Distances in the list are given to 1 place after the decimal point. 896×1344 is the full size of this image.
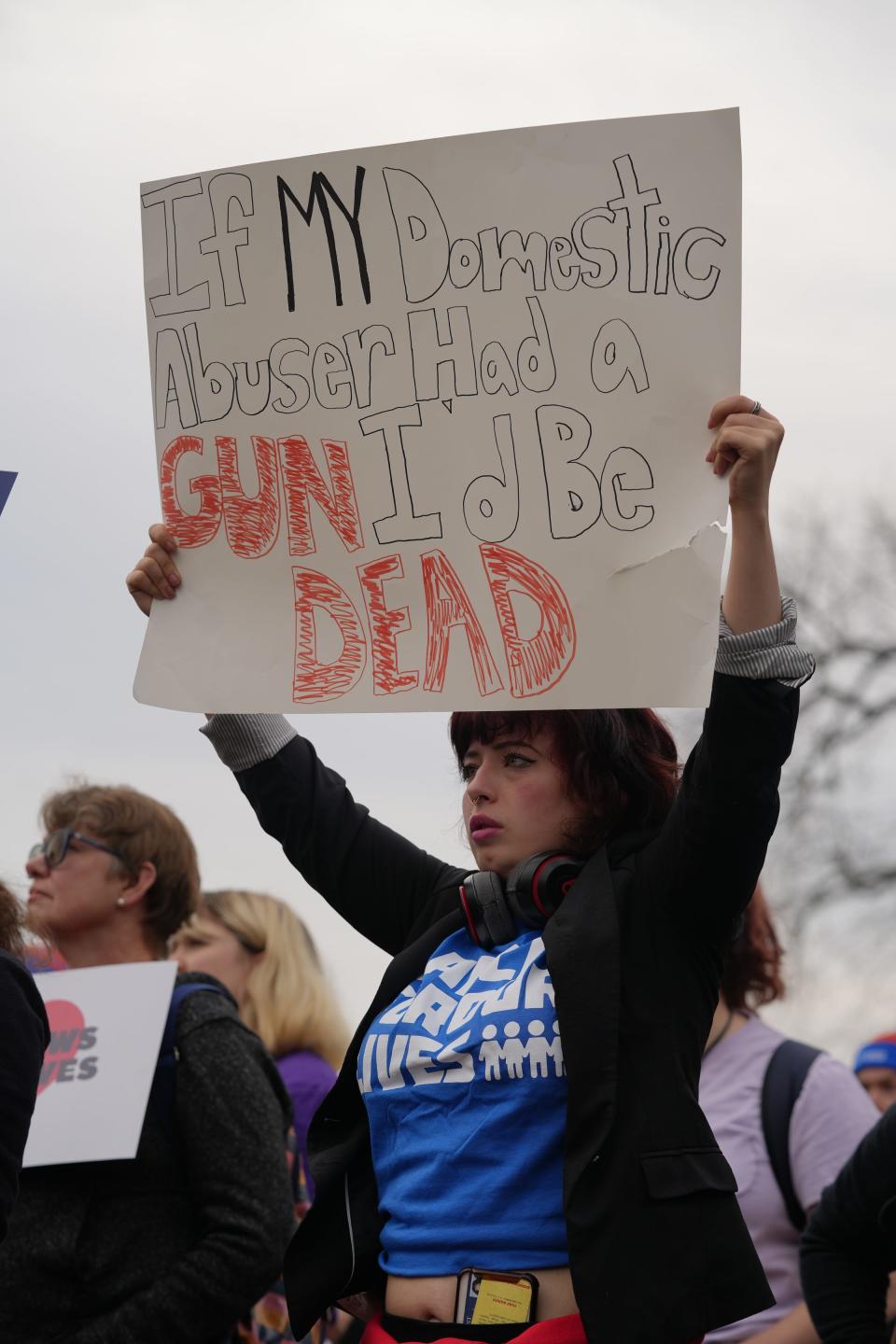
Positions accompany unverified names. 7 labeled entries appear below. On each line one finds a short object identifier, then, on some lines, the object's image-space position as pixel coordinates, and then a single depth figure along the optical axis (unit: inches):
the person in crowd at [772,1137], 258.7
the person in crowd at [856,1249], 213.9
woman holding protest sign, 153.7
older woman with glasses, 230.2
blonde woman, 379.6
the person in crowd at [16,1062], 172.2
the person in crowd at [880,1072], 375.9
